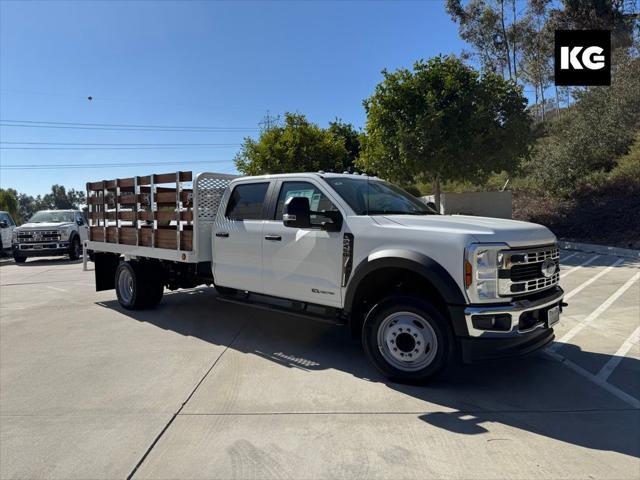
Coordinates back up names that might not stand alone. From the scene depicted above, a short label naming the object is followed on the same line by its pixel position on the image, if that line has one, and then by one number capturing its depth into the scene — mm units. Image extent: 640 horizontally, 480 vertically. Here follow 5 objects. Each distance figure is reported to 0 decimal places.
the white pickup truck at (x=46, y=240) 16859
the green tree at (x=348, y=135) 30969
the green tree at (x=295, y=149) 23328
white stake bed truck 3988
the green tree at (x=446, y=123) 17016
